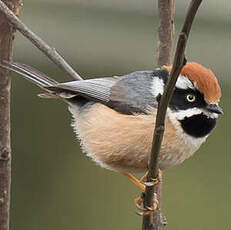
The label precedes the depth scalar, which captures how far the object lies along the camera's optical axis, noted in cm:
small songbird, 479
